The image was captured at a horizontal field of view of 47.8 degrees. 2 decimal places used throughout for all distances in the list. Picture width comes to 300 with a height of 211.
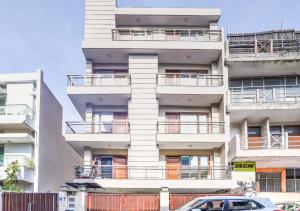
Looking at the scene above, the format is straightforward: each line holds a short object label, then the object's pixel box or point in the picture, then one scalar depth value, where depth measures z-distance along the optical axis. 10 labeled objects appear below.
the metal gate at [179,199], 15.35
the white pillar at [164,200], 15.30
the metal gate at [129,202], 15.45
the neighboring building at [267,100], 18.65
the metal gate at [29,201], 11.50
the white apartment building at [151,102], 18.67
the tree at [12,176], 18.27
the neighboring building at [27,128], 20.09
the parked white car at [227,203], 10.85
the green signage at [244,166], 17.15
